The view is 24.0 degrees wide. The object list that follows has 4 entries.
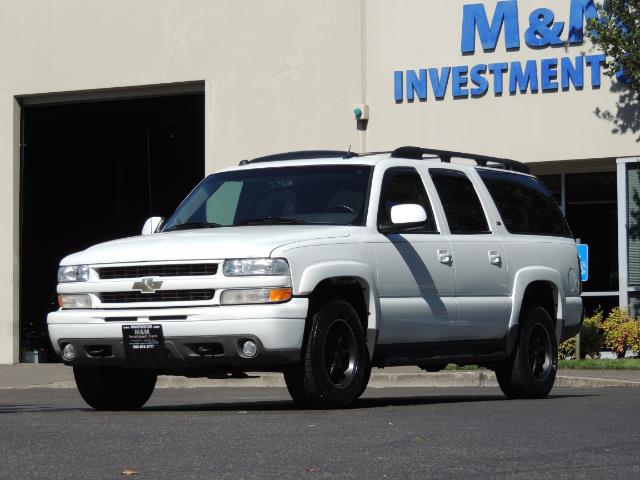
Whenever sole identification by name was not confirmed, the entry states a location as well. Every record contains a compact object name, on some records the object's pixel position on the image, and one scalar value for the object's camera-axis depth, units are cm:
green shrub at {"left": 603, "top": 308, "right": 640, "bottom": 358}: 2434
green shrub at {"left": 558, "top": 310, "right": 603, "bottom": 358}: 2471
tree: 2397
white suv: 1085
